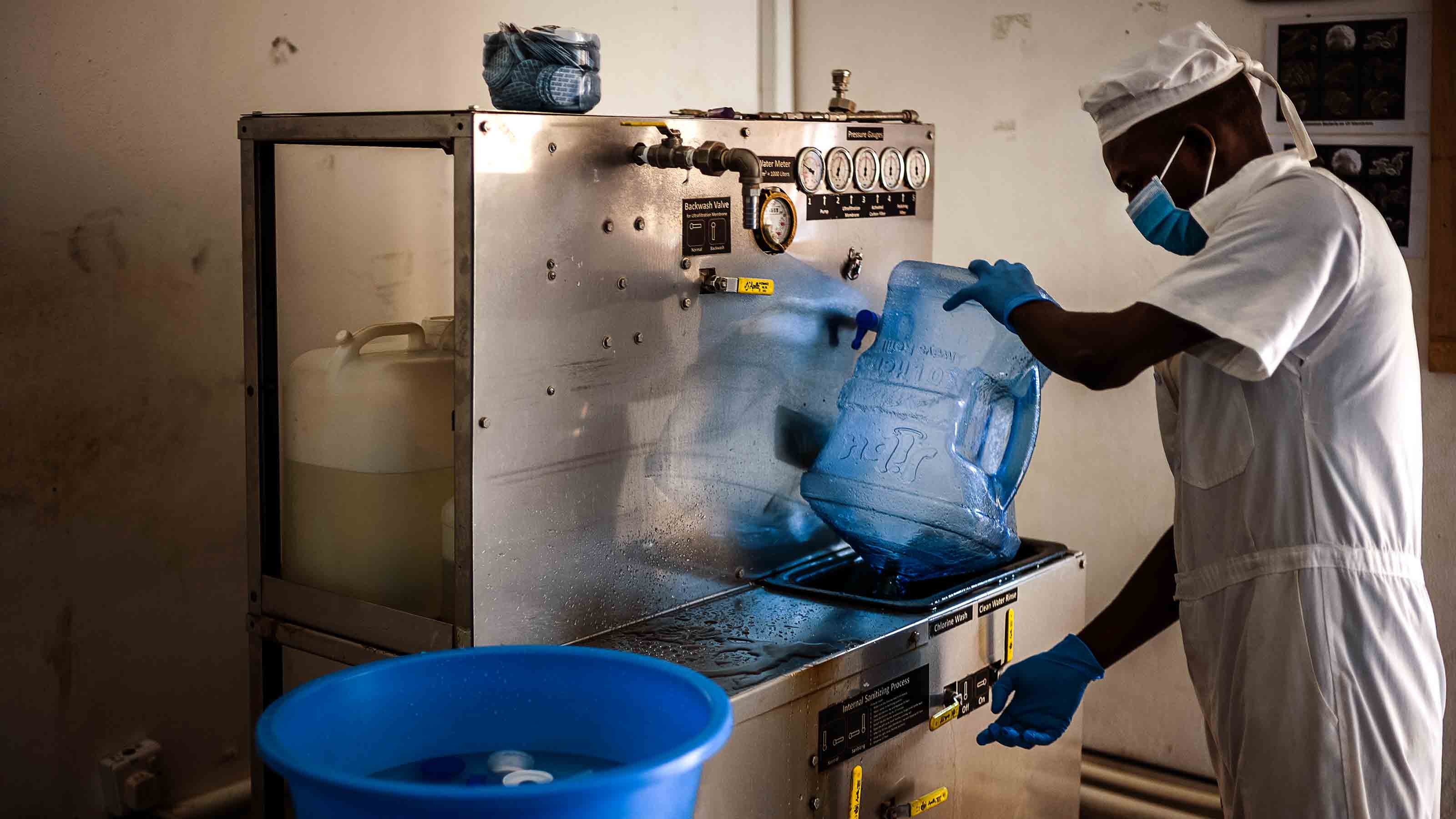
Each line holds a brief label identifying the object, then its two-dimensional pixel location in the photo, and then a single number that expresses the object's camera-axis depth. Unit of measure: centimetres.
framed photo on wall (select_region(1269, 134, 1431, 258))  228
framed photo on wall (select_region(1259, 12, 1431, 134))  227
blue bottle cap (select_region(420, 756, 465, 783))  104
